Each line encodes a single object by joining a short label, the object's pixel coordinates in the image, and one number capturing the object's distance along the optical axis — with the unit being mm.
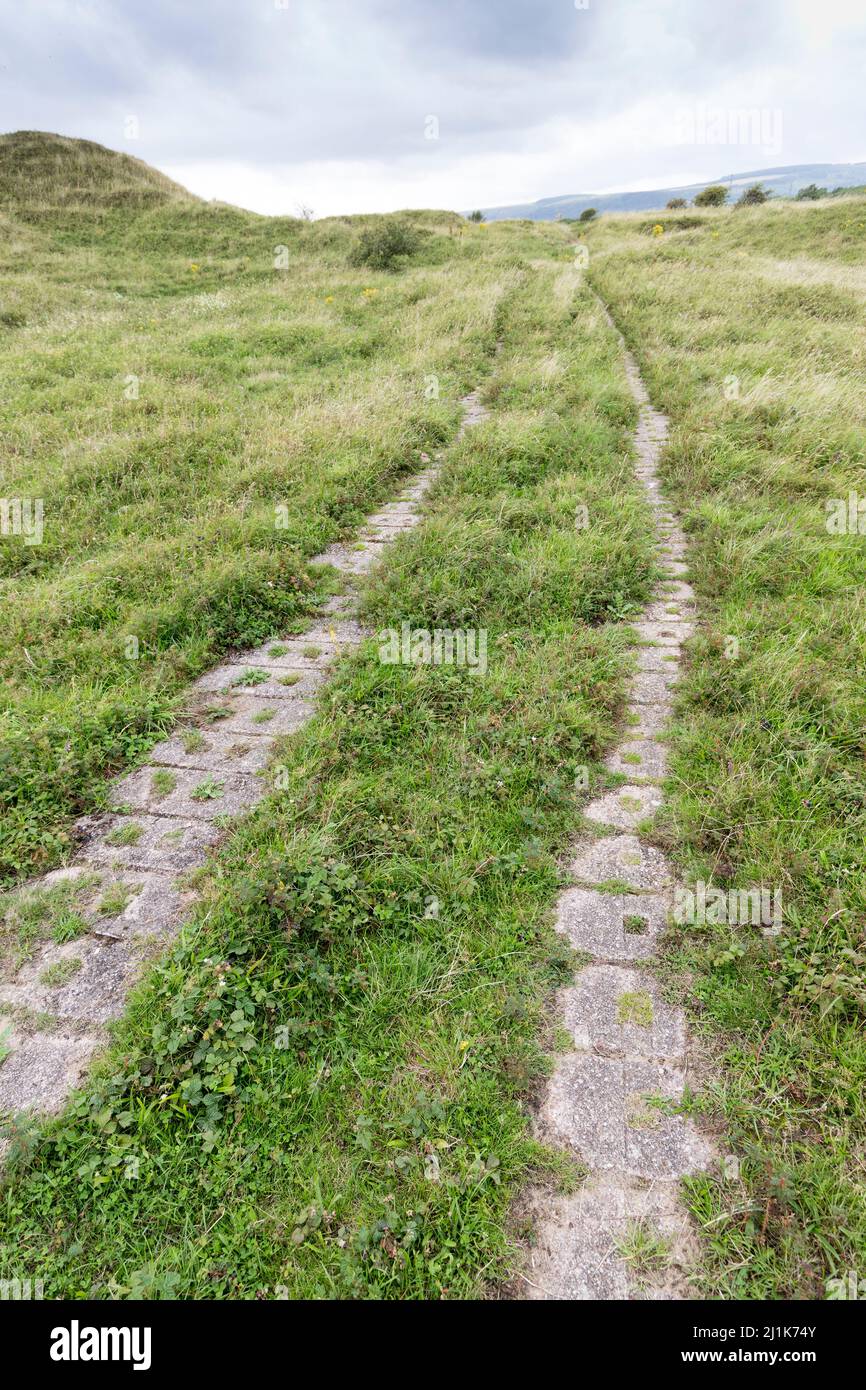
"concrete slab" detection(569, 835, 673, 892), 4184
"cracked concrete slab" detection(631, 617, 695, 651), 6370
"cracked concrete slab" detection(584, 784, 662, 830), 4598
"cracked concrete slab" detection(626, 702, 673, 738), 5336
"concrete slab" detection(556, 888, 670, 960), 3801
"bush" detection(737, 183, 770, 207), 39531
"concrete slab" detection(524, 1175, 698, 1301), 2562
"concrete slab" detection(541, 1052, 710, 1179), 2906
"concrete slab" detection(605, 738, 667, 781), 4957
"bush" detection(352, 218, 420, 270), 26281
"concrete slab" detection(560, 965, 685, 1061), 3332
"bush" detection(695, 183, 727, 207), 43188
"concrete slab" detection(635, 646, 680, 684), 5973
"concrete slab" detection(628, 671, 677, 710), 5648
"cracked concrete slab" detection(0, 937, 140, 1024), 3453
